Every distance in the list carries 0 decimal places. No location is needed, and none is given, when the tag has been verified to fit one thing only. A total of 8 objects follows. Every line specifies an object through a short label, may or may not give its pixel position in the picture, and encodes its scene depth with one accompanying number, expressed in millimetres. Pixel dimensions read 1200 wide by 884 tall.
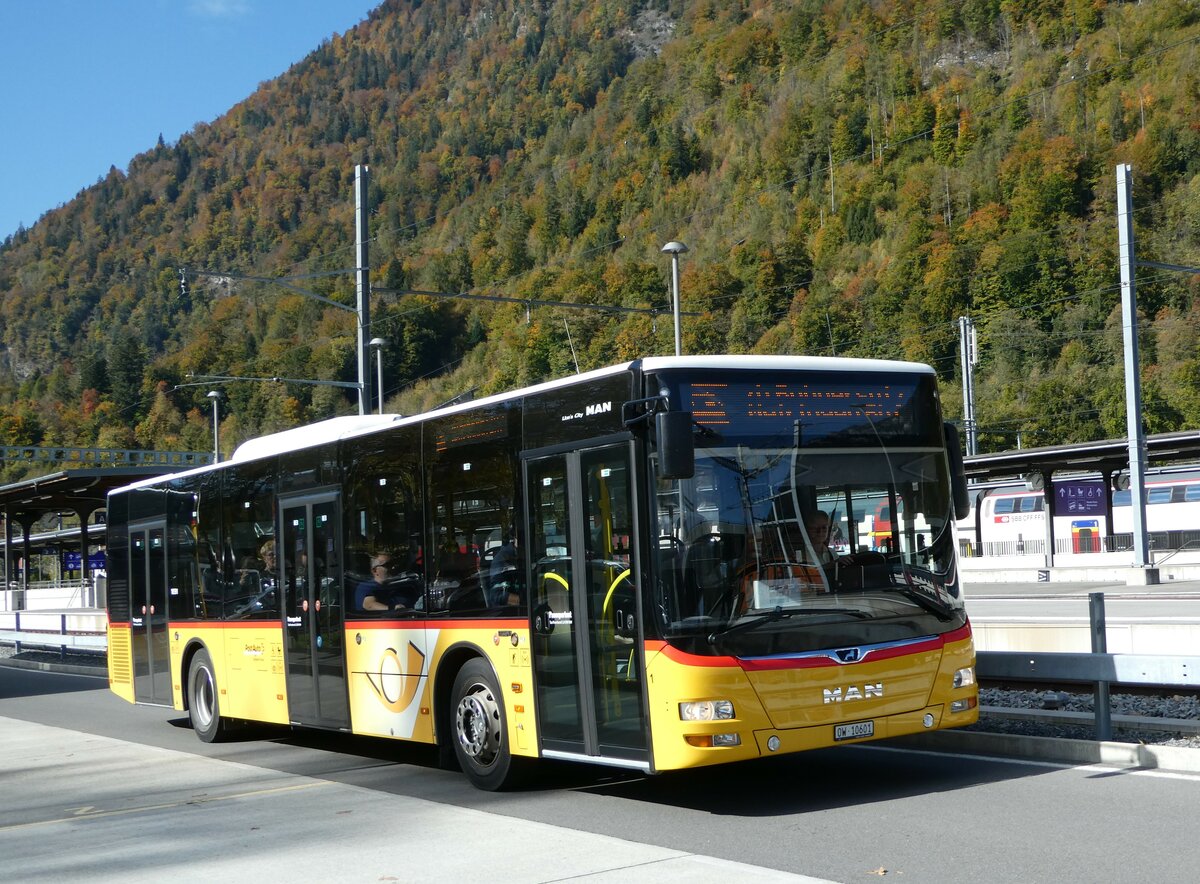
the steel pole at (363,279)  22578
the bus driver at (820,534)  9227
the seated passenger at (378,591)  12031
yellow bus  8984
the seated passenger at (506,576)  10391
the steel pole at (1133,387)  29844
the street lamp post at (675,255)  28562
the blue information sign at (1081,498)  51938
